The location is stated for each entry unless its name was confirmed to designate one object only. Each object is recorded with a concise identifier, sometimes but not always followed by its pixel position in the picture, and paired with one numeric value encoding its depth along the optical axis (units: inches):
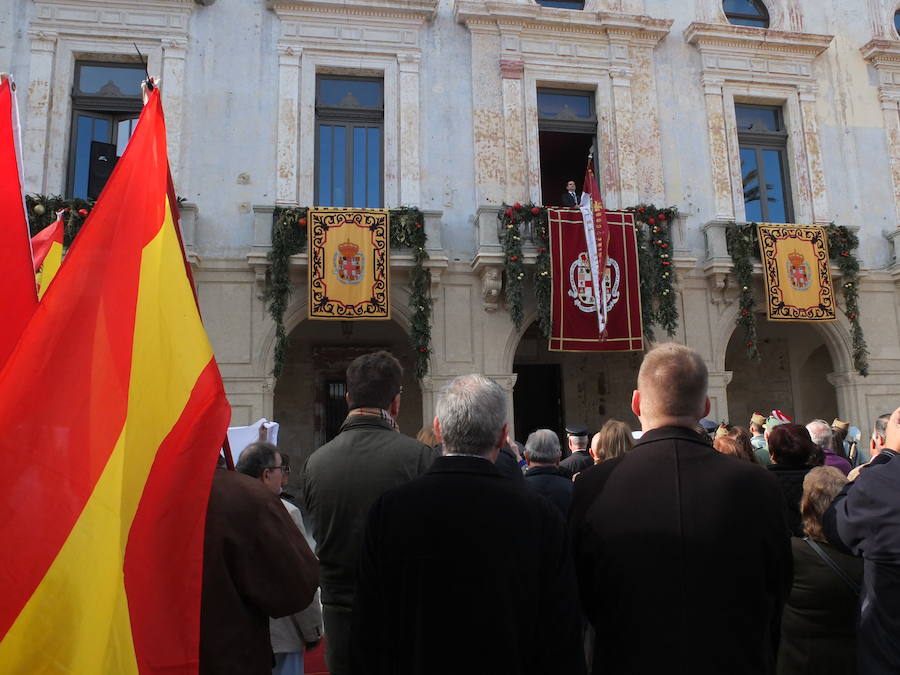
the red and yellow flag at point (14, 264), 126.4
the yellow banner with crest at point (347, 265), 436.1
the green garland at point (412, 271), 437.4
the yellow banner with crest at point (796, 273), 477.4
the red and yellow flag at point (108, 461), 91.0
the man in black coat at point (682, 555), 82.5
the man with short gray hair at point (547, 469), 163.5
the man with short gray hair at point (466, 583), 78.9
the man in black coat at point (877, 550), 104.2
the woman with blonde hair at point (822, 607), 116.8
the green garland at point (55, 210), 411.2
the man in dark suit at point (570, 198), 461.7
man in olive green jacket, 124.7
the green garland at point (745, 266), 477.1
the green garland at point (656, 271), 462.6
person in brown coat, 102.2
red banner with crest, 450.6
